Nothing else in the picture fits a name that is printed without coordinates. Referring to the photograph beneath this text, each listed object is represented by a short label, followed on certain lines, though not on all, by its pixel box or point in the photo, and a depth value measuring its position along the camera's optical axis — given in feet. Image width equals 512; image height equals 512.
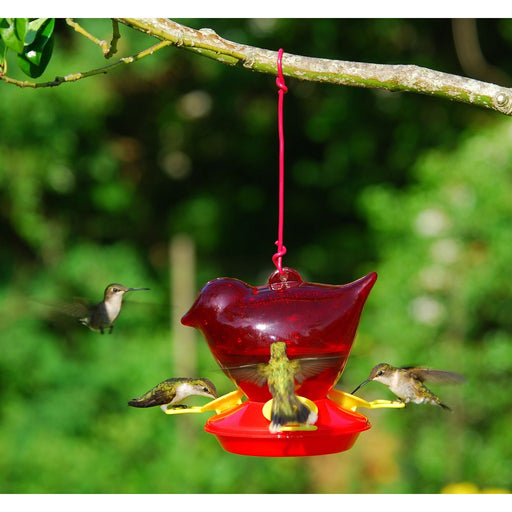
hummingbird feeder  6.01
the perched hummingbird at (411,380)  6.63
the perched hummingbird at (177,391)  6.31
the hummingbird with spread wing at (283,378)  5.93
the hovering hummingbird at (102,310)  7.11
